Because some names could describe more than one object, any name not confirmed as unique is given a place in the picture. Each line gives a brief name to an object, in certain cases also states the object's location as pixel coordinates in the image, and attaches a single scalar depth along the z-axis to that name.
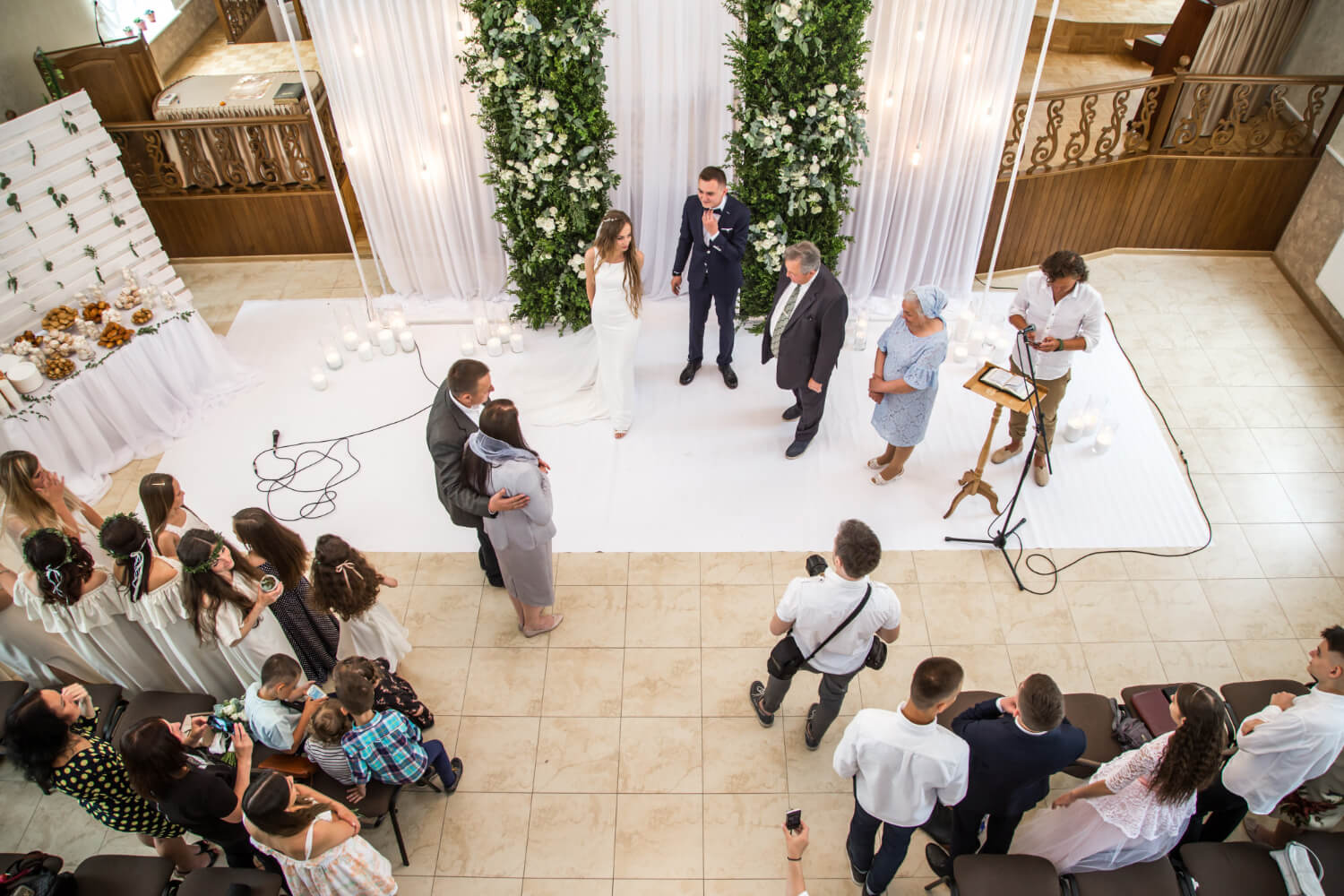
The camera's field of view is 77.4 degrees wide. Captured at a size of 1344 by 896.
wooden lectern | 4.42
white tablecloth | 5.23
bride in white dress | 4.85
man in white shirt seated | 2.94
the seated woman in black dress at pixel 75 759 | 2.92
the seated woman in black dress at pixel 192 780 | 2.84
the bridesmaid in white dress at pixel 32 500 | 3.78
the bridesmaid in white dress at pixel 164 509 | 3.73
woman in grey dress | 3.60
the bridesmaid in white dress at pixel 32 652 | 3.79
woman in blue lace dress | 4.37
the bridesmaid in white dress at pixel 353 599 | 3.57
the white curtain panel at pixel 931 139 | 5.70
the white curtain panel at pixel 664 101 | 5.84
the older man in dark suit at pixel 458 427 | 3.76
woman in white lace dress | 2.68
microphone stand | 4.42
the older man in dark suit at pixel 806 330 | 4.70
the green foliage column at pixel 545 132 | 5.24
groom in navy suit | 5.28
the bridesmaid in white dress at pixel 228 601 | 3.47
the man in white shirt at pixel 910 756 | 2.67
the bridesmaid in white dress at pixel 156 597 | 3.44
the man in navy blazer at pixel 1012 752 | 2.76
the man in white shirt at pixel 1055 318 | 4.50
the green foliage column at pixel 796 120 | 5.20
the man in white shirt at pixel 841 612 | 3.06
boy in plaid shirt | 3.12
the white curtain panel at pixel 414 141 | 5.80
